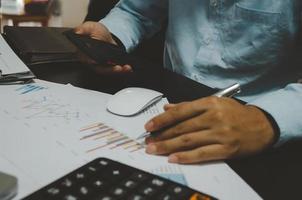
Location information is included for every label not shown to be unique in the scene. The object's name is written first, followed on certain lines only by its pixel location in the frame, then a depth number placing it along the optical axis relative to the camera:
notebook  0.75
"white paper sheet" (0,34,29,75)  0.65
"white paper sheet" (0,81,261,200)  0.40
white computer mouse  0.56
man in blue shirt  0.47
